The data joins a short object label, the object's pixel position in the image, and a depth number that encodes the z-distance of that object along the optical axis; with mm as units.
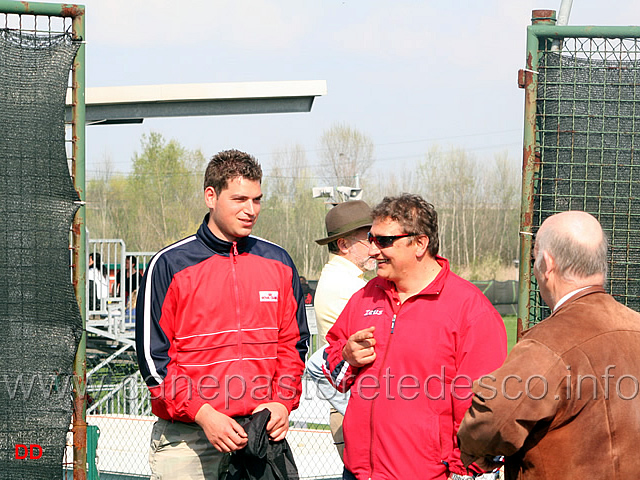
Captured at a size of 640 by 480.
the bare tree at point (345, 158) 52344
